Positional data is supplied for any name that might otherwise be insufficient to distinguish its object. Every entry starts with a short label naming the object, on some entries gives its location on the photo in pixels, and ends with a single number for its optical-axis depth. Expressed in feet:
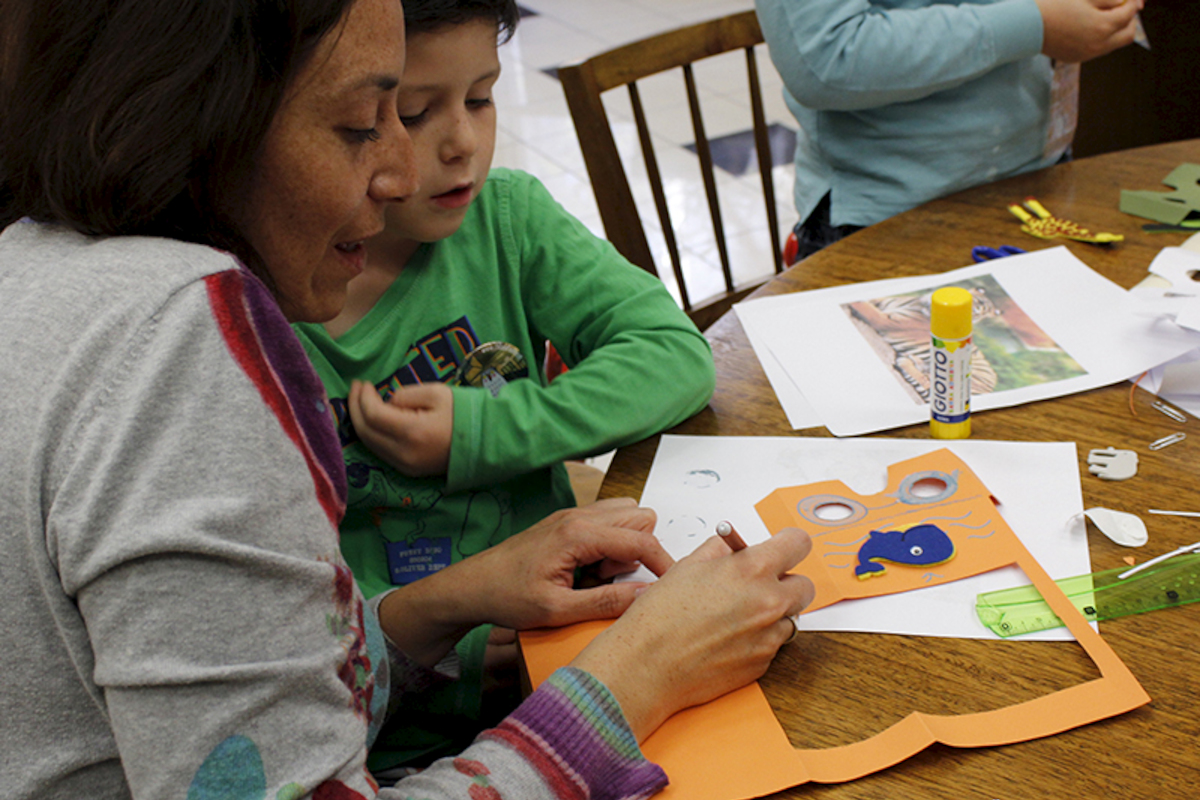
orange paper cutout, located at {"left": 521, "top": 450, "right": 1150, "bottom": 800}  2.11
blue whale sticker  2.62
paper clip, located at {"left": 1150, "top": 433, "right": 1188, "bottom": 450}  3.00
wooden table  2.03
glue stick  2.93
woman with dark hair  1.61
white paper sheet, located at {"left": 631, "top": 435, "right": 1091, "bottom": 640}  2.50
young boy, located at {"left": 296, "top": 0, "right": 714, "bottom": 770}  3.12
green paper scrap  4.25
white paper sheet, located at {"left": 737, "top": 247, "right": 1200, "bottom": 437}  3.34
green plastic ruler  2.42
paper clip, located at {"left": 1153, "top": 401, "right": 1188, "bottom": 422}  3.13
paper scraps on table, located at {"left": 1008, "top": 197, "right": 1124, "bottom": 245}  4.18
